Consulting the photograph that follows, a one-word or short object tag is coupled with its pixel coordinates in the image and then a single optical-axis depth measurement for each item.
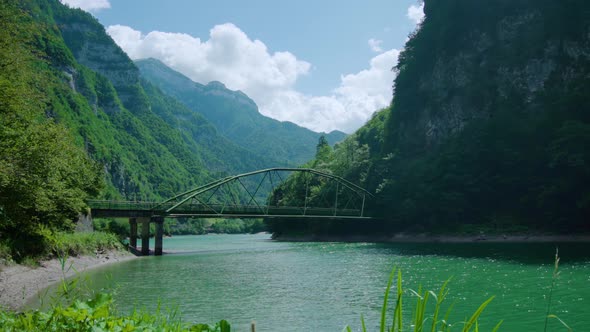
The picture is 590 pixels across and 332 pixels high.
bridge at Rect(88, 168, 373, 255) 54.56
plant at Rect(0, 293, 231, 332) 4.09
